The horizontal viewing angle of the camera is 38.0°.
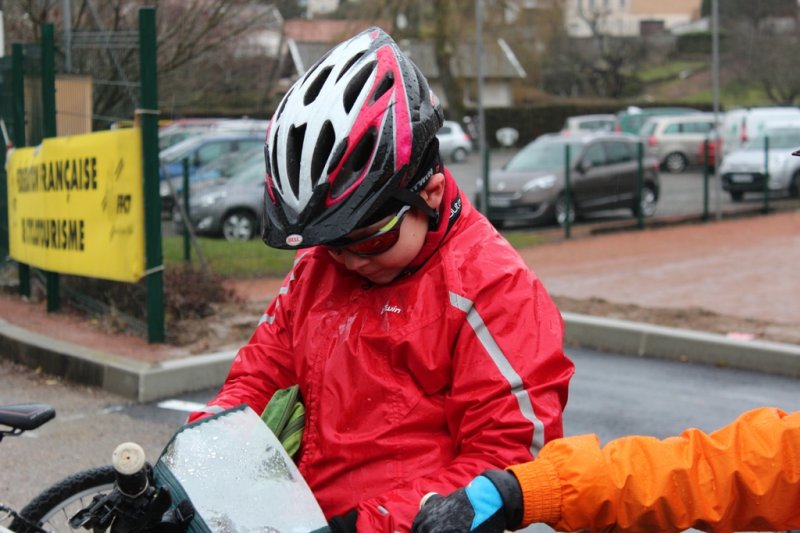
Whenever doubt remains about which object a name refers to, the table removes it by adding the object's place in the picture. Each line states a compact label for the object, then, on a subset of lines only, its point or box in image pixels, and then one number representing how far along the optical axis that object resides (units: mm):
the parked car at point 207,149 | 19344
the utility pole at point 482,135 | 16239
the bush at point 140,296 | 9266
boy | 2344
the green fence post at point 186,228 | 13172
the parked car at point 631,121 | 41188
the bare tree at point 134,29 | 10570
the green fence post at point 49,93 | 9883
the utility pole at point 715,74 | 21375
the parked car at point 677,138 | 36406
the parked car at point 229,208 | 17578
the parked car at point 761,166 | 24641
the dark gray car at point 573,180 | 20359
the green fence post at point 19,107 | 10688
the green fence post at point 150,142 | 7988
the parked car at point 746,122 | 32844
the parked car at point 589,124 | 44844
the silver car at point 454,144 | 42844
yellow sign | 8164
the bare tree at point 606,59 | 66938
